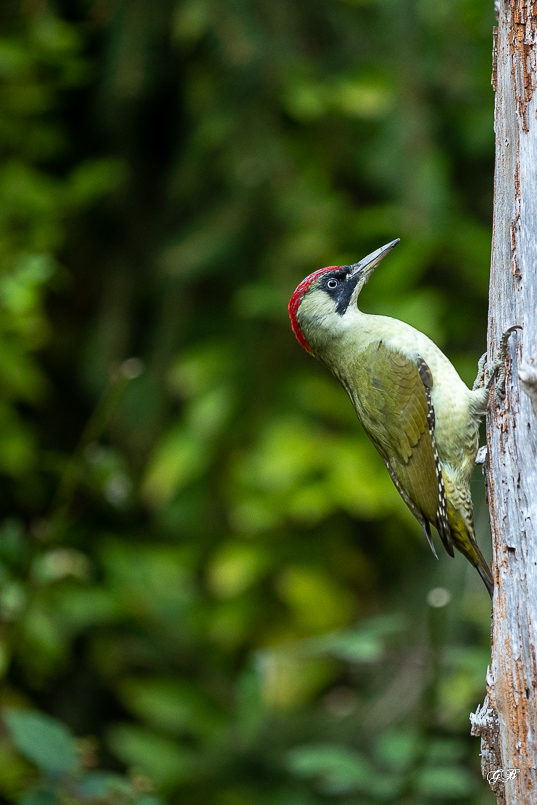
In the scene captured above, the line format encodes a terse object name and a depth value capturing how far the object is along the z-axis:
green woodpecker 4.59
